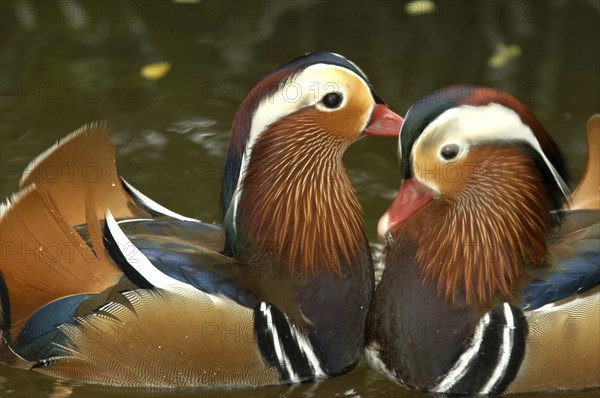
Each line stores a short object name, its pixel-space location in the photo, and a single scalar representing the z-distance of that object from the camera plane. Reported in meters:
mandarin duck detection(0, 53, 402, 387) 8.94
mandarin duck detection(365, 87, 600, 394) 8.81
